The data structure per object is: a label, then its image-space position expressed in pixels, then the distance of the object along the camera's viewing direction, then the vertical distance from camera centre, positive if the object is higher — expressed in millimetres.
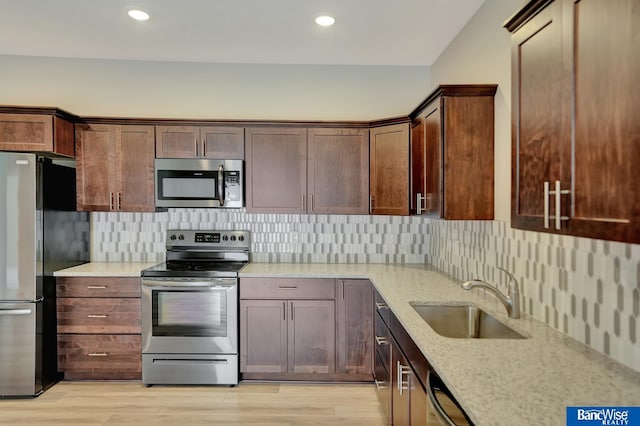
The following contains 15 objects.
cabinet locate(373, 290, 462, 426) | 1647 -800
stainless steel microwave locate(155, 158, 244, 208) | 3447 +234
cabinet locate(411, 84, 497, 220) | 2479 +351
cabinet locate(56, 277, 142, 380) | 3240 -872
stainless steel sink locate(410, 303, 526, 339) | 2244 -606
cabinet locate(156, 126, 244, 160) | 3471 +573
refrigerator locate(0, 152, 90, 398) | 2980 -446
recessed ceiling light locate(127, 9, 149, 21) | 2816 +1352
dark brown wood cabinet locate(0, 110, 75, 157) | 3141 +598
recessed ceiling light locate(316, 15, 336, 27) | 2879 +1339
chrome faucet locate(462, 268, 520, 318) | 2020 -439
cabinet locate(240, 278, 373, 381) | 3273 -928
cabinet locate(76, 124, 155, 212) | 3443 +362
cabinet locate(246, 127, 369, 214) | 3527 +331
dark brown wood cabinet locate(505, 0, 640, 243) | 977 +258
